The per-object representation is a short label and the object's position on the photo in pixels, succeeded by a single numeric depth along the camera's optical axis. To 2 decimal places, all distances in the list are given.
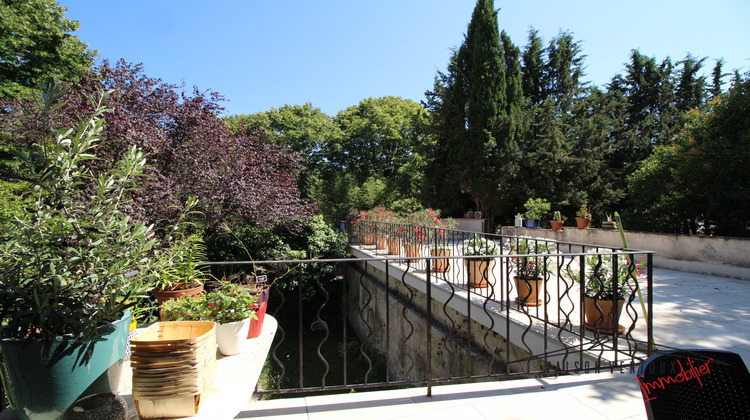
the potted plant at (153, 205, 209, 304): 2.05
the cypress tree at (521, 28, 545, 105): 15.63
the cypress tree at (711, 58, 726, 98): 16.14
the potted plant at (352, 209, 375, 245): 10.27
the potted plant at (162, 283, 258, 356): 1.58
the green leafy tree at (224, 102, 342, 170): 20.67
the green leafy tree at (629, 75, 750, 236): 6.61
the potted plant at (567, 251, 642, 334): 3.06
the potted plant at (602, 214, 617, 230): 8.55
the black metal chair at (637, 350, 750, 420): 1.03
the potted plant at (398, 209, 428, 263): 7.01
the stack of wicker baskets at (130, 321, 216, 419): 1.08
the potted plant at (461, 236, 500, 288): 4.66
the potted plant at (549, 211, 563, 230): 9.85
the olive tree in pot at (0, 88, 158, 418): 1.01
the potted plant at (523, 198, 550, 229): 11.09
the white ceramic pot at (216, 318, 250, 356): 1.59
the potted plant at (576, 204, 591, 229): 9.48
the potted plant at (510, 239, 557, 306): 3.79
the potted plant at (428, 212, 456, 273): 5.81
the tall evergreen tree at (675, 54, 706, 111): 15.65
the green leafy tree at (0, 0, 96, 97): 9.25
